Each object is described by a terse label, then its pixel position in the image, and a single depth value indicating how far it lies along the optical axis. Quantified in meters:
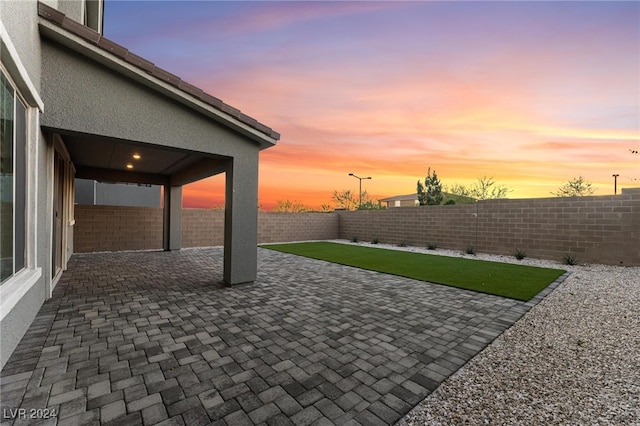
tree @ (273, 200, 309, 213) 30.20
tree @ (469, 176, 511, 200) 25.06
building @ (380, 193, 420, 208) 49.72
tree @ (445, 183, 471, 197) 27.97
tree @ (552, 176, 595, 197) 19.78
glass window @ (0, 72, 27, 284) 2.61
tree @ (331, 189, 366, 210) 33.21
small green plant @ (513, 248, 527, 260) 9.78
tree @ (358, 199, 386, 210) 30.56
